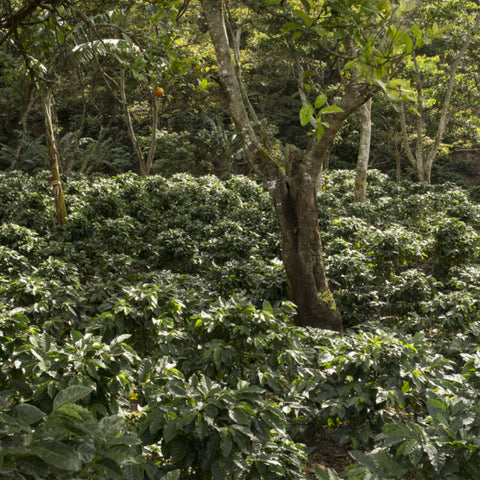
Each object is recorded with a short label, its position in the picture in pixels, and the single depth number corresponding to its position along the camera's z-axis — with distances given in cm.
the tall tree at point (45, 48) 365
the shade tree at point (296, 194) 462
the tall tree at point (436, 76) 1150
